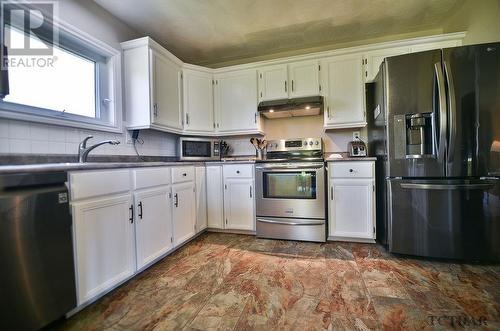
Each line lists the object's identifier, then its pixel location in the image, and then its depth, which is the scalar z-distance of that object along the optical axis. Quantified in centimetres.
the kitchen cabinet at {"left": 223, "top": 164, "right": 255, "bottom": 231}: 266
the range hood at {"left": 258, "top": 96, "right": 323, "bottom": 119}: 262
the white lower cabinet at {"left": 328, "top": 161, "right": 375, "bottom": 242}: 229
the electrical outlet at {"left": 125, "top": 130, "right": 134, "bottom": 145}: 231
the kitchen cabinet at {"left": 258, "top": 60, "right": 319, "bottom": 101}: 273
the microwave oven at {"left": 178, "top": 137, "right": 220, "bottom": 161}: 286
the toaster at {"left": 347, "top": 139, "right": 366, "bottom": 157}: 259
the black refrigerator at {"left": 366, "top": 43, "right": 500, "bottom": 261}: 177
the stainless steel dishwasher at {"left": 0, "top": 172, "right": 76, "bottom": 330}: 98
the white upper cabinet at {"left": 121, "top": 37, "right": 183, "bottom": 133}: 223
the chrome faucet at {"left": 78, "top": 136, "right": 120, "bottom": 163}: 175
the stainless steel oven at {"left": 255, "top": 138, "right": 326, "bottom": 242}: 239
